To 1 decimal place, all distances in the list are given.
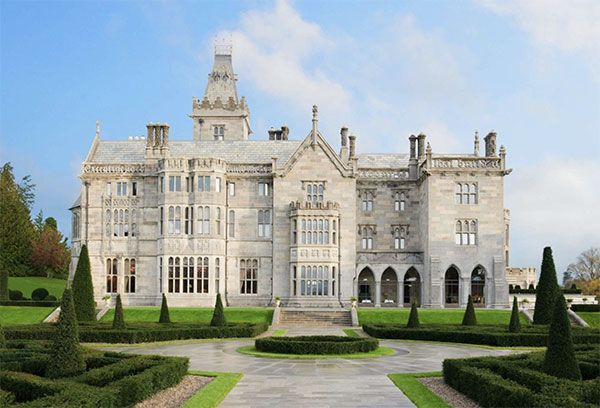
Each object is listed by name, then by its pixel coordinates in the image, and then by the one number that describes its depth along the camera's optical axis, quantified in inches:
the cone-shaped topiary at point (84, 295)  1841.8
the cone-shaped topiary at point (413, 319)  1713.8
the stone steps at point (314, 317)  2117.7
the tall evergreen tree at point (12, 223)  3233.0
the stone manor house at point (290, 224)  2439.7
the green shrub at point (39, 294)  2541.8
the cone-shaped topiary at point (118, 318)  1620.3
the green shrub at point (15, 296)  2551.7
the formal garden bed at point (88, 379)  658.2
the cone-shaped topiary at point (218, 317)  1750.7
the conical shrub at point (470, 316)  1791.3
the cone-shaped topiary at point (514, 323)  1589.6
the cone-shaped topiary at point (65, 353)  817.5
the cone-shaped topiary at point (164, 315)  1822.1
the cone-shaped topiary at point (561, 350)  791.7
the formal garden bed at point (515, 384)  679.7
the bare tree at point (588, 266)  4557.1
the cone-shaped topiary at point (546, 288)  1801.2
